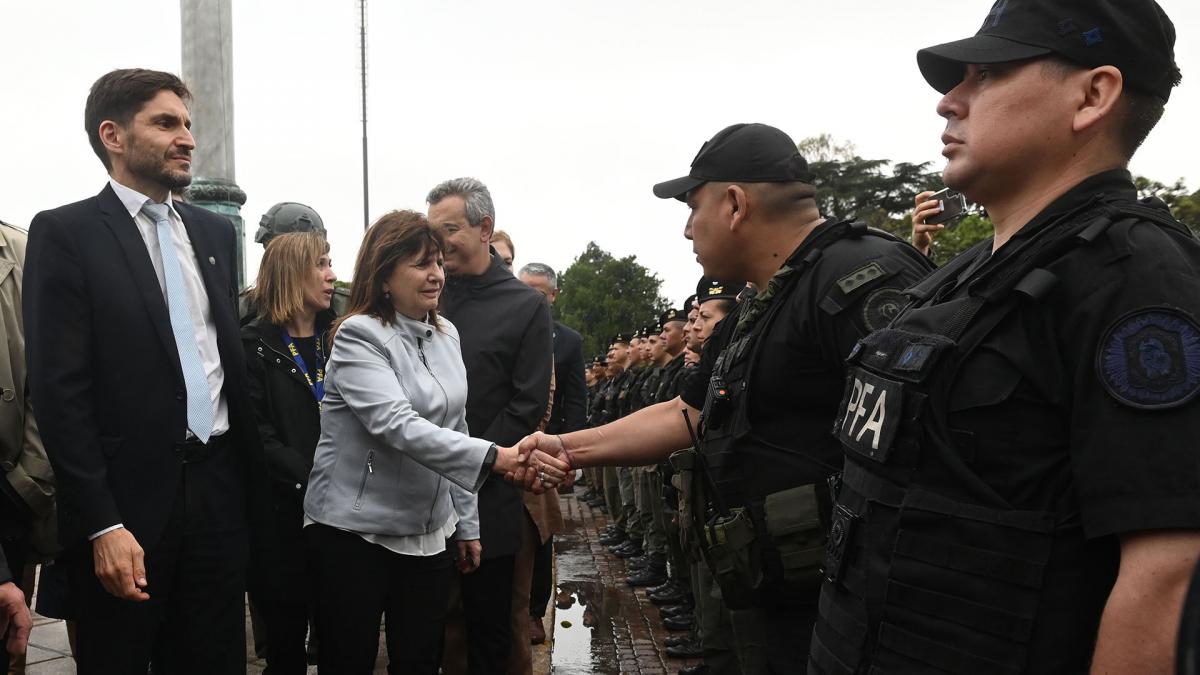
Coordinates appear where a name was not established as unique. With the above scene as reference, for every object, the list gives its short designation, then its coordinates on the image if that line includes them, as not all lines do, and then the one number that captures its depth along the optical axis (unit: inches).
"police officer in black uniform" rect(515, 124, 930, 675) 100.3
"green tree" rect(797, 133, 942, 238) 2197.3
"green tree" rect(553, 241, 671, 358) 2979.8
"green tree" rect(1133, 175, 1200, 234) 739.4
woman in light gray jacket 131.8
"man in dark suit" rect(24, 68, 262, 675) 110.7
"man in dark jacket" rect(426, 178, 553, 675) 167.9
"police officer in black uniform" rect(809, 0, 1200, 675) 54.8
